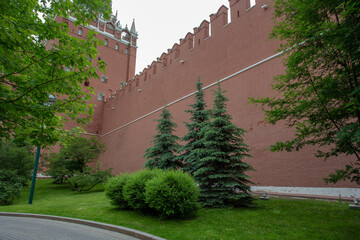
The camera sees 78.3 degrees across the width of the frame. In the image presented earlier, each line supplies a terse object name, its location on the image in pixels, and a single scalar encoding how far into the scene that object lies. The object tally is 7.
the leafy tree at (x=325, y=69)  4.45
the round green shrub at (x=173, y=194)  6.12
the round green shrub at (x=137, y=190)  7.13
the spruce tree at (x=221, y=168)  7.59
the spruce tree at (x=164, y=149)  11.55
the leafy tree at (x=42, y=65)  3.88
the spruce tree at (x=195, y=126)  9.87
